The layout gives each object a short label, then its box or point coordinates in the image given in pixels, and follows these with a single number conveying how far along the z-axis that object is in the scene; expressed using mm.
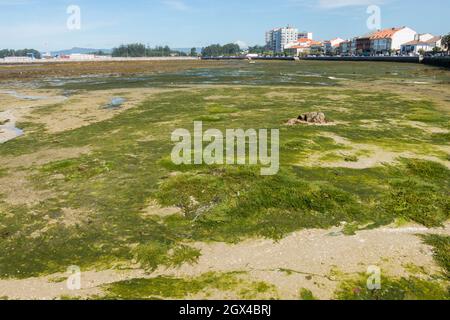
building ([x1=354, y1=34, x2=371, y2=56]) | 192938
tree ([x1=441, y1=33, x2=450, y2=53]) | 113688
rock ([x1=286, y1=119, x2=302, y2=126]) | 23703
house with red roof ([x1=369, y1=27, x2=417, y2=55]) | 179875
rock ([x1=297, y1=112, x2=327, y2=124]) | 23984
